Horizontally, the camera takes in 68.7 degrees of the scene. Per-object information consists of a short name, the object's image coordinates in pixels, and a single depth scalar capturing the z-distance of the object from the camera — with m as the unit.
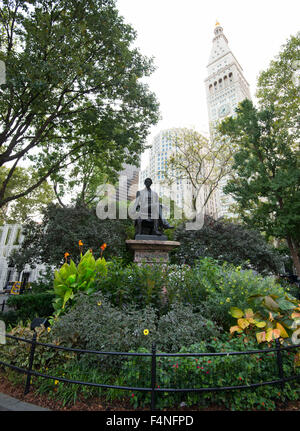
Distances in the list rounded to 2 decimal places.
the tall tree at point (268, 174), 13.24
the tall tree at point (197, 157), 19.80
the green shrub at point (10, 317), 6.53
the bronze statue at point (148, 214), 7.65
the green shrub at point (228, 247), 11.61
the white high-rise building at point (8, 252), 25.13
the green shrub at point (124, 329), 3.11
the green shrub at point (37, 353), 3.31
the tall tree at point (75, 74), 7.40
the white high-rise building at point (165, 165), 21.03
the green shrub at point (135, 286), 4.52
